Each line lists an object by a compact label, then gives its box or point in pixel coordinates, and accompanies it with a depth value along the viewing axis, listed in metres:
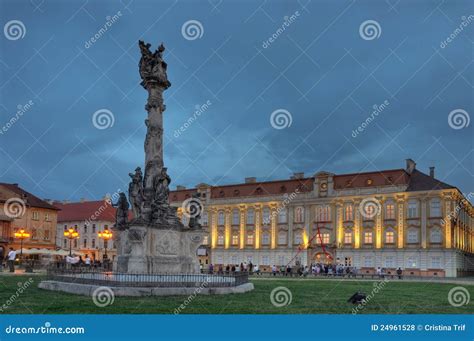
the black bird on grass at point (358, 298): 19.52
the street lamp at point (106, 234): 41.03
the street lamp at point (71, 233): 42.84
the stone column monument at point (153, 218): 22.88
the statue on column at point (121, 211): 24.47
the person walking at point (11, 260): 39.75
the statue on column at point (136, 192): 24.02
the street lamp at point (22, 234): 46.77
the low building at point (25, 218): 66.56
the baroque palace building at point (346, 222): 63.09
